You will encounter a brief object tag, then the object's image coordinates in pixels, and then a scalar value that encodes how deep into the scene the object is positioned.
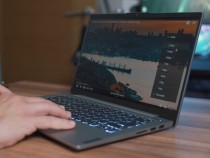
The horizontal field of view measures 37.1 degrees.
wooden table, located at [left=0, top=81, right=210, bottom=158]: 0.50
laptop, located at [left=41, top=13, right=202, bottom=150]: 0.58
